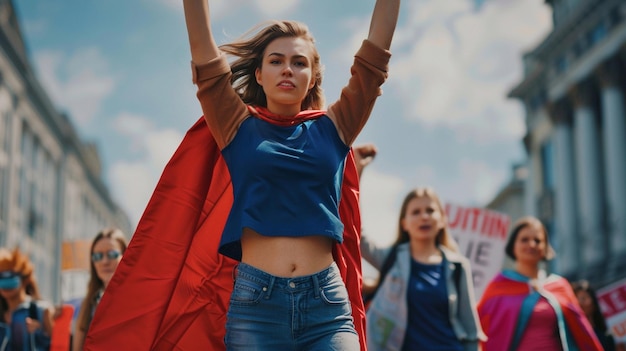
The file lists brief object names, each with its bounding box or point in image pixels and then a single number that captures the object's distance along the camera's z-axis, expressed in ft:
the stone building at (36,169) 146.82
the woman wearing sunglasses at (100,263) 22.98
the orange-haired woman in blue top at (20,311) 25.21
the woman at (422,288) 21.48
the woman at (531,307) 23.61
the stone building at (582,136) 130.93
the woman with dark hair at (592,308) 33.17
